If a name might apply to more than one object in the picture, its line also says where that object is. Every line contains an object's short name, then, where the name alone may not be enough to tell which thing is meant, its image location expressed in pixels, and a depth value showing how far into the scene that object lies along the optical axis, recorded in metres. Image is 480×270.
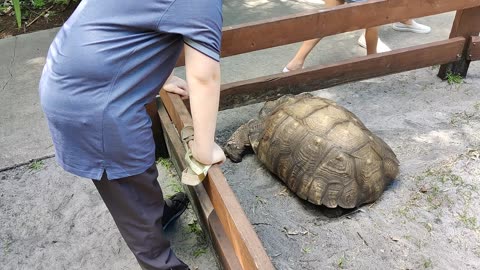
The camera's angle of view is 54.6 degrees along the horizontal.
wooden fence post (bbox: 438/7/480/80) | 3.36
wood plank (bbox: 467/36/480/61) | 3.41
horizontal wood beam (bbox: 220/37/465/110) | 3.07
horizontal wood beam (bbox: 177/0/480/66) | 2.79
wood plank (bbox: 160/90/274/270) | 1.48
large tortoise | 2.48
